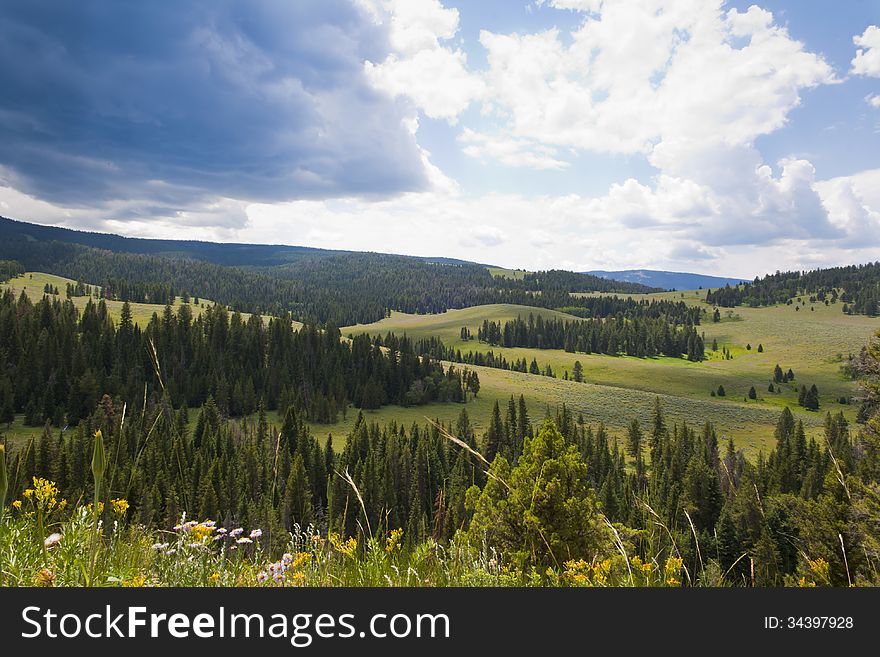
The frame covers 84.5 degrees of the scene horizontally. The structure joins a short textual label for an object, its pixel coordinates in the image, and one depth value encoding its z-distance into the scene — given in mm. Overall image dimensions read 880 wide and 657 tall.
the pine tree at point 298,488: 55750
